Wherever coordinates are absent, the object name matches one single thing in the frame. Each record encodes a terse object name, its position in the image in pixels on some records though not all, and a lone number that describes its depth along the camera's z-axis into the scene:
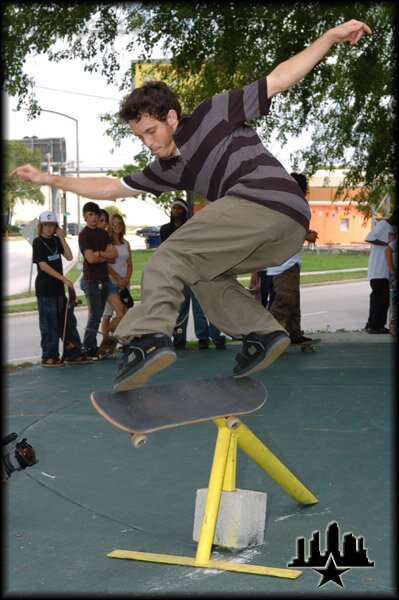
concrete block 4.52
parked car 54.41
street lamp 50.38
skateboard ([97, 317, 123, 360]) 11.34
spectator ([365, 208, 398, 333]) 13.04
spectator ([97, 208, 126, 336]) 11.38
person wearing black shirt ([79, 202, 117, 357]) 11.08
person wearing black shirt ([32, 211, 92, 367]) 10.67
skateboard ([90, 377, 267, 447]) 3.93
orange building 58.99
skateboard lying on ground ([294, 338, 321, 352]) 11.22
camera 4.83
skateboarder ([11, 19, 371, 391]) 4.11
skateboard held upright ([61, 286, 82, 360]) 10.82
